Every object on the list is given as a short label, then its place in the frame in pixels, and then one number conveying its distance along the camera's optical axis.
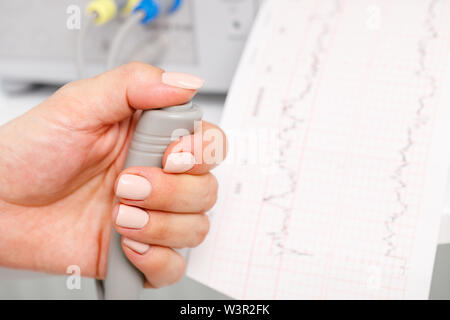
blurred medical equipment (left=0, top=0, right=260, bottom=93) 0.63
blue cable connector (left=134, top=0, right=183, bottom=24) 0.61
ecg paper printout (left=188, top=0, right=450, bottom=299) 0.47
